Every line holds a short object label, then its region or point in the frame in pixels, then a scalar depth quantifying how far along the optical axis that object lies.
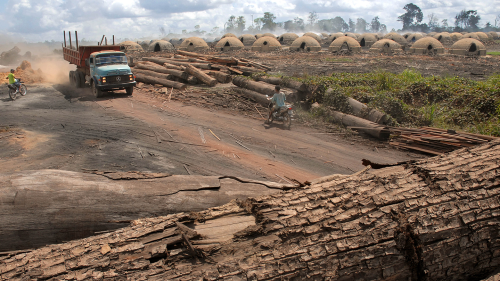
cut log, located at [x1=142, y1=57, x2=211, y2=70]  25.70
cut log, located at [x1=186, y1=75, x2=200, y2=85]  23.53
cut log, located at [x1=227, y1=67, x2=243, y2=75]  25.27
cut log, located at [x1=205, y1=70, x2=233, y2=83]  23.98
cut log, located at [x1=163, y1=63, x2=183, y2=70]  25.56
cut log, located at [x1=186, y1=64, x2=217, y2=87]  22.92
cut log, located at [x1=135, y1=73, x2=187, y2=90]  22.48
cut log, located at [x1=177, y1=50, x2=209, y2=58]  31.09
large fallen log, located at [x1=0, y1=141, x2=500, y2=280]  3.21
